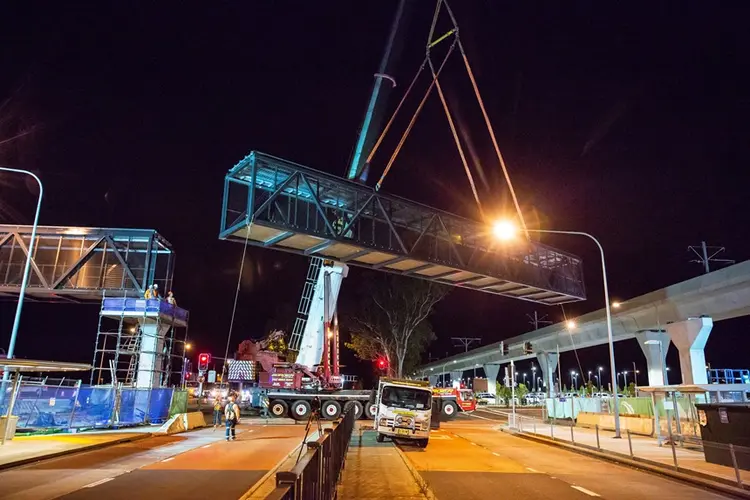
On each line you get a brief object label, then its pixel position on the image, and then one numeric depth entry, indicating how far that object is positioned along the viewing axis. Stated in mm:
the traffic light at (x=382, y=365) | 44219
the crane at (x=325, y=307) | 28266
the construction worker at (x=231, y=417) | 21344
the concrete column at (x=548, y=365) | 62866
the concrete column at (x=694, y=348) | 33562
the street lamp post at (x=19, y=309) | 22722
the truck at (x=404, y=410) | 20047
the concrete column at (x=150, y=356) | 33125
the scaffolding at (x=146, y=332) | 32562
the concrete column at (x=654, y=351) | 40531
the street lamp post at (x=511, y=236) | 23756
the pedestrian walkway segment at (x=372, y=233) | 20203
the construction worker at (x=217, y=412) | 28116
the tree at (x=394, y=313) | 51219
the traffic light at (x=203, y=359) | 31734
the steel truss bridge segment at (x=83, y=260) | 36438
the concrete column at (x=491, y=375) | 94500
